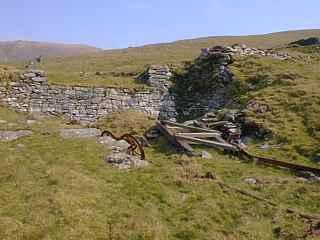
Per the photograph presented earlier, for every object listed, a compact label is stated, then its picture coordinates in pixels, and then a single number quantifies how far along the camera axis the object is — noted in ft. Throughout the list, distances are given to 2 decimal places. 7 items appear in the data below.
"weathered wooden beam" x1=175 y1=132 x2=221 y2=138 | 49.10
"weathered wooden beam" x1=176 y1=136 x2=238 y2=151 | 46.06
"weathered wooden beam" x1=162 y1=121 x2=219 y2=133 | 51.14
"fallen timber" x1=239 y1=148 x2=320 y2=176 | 38.85
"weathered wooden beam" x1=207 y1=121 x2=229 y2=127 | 52.63
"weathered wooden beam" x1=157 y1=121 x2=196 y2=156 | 45.28
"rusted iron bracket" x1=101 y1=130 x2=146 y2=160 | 42.82
